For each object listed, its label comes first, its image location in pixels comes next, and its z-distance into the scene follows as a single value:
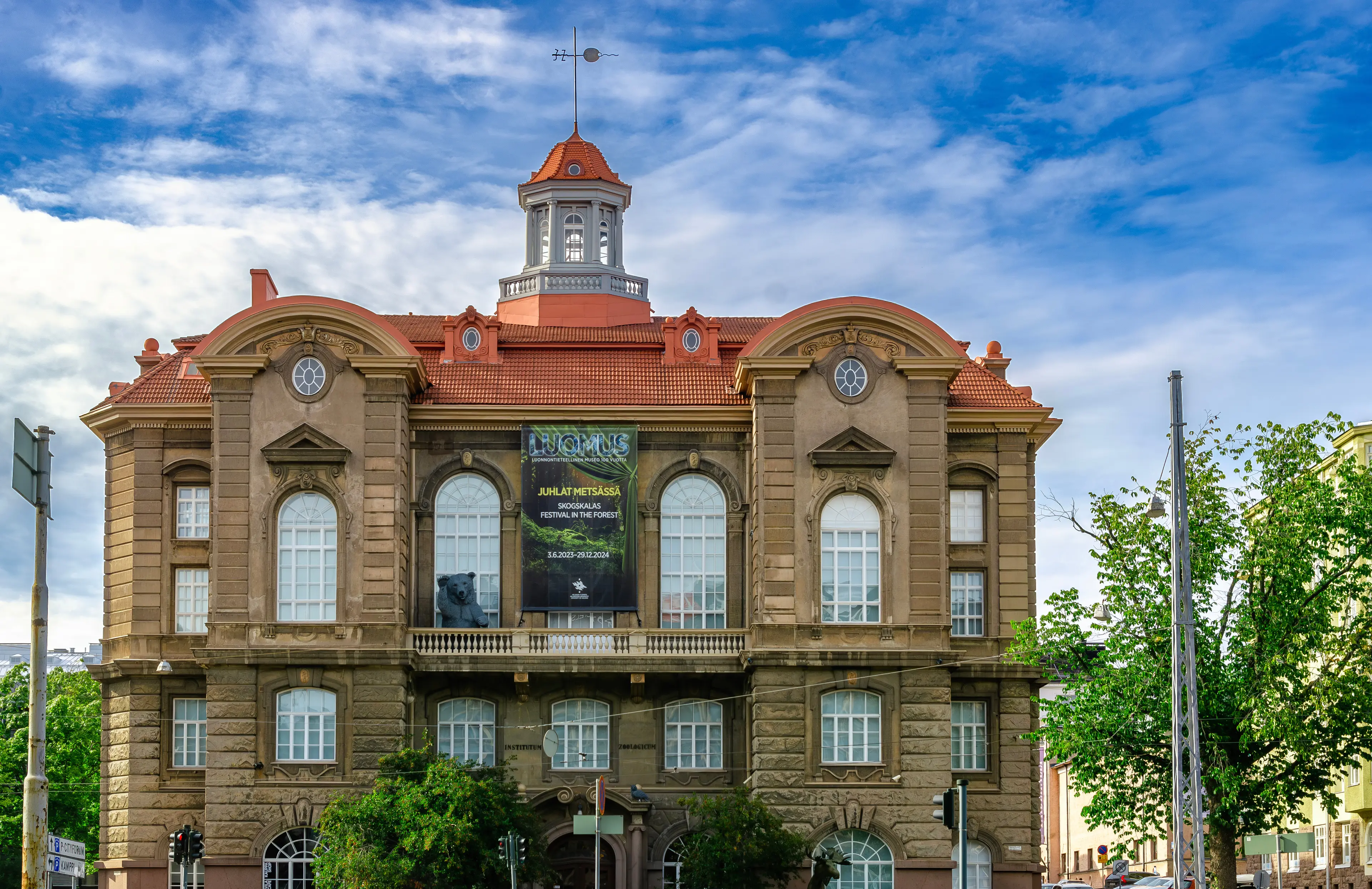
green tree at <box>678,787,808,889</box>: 49.50
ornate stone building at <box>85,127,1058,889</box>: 53.44
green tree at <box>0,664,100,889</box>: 69.19
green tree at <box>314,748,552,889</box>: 48.97
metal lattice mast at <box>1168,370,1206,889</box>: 39.84
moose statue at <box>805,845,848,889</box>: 50.94
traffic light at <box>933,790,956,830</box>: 36.50
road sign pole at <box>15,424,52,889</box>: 23.88
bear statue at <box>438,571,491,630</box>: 55.97
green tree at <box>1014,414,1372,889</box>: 46.72
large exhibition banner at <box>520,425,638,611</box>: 55.84
